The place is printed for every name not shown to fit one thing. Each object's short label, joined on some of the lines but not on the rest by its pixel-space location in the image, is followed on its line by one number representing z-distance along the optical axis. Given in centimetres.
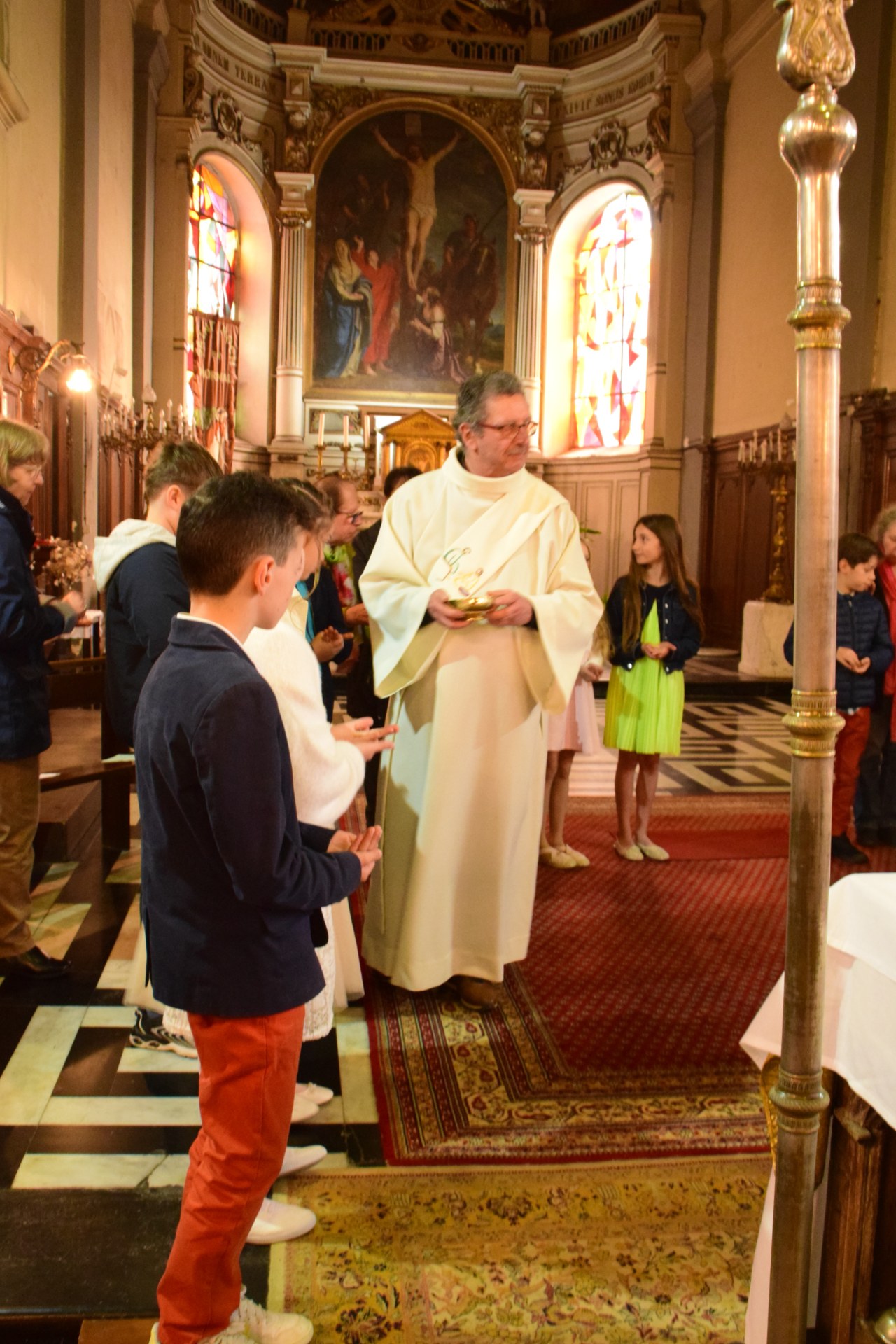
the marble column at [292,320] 1485
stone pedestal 1071
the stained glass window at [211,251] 1403
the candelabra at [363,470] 1390
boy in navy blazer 153
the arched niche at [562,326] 1560
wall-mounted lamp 646
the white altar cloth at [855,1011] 140
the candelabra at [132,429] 968
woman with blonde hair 303
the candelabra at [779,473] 1056
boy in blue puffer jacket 484
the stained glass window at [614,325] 1495
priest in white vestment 314
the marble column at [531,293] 1529
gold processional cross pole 124
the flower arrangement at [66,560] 485
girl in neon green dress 461
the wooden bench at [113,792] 454
